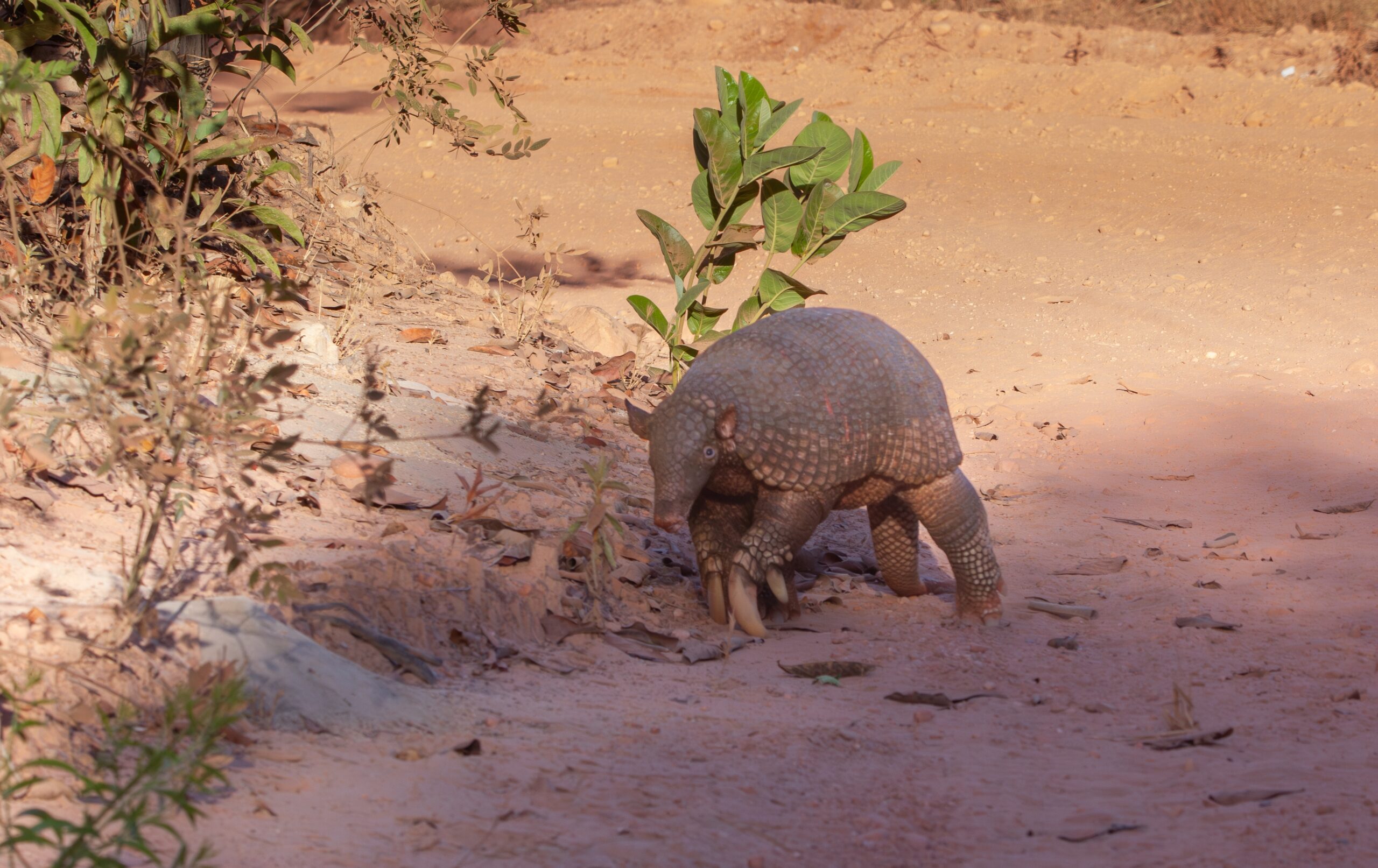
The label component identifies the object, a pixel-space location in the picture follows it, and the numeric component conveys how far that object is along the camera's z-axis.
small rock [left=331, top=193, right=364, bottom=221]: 15.56
